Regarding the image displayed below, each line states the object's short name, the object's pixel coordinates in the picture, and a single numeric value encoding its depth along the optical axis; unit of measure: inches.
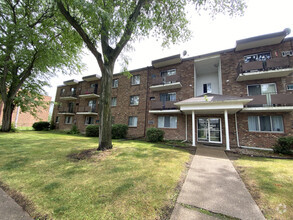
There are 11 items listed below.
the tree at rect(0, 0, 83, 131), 388.2
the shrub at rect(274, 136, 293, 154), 277.9
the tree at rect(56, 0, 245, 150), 219.0
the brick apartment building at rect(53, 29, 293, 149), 335.0
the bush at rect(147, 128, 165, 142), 428.2
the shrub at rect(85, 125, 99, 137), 563.5
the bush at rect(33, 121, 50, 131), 765.7
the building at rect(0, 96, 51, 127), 870.7
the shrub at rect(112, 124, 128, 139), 519.5
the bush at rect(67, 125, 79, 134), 664.8
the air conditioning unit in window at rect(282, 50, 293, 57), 351.0
